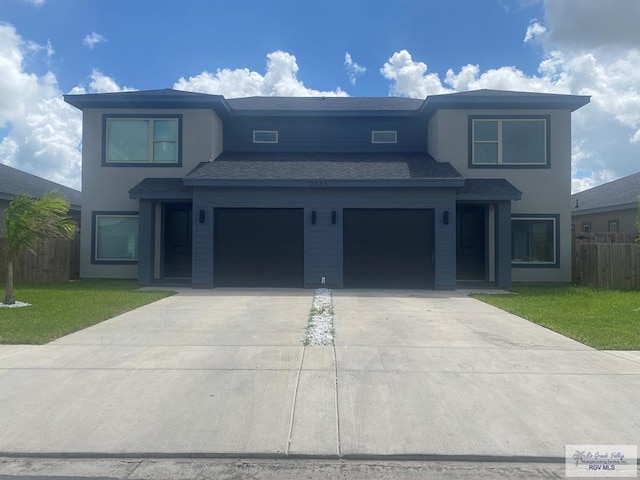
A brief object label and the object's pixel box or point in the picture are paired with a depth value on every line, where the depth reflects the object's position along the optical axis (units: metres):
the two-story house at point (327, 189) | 14.45
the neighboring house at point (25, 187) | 19.45
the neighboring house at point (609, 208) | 21.22
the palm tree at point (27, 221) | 11.38
